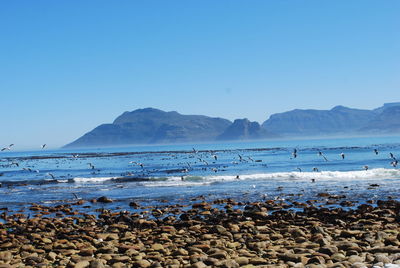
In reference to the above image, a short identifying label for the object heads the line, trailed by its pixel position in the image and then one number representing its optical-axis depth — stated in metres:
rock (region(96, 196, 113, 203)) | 25.67
